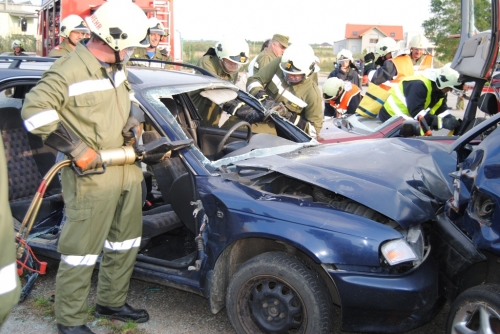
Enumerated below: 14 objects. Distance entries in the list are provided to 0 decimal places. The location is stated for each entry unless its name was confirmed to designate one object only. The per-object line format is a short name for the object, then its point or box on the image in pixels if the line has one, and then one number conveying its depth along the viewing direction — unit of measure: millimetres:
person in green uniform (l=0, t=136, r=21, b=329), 1479
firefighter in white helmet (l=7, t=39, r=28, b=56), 13447
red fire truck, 11883
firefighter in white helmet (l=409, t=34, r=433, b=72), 8728
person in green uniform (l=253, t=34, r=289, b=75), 8180
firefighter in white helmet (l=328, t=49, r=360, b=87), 10844
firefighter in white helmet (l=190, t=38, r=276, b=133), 4414
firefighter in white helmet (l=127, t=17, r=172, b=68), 8766
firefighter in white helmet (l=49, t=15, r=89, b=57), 8448
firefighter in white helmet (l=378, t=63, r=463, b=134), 6020
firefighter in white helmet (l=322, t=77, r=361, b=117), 7652
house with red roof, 76000
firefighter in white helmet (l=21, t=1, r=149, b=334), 2916
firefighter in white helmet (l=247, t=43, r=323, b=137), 5246
